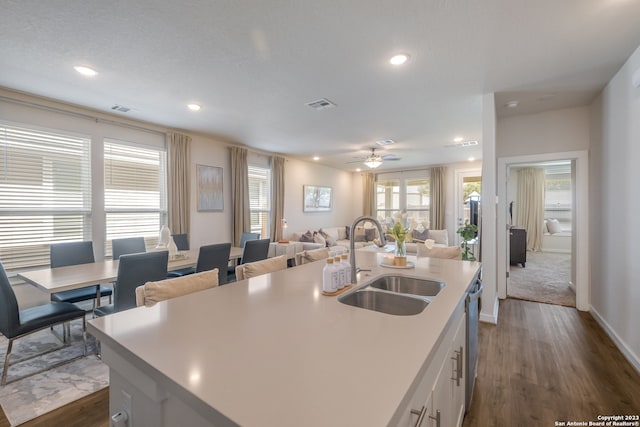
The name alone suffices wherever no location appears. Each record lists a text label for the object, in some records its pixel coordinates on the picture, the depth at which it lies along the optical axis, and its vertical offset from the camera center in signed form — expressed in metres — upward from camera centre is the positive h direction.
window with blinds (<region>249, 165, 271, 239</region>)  6.08 +0.25
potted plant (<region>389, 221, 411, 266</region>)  2.08 -0.23
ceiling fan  5.61 +1.11
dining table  2.17 -0.57
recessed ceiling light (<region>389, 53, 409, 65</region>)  2.41 +1.34
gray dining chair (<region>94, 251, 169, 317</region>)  2.31 -0.56
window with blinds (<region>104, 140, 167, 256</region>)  3.96 +0.31
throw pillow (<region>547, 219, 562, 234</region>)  8.45 -0.56
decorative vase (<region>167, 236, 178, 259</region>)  3.28 -0.45
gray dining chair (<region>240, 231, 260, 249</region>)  4.56 -0.44
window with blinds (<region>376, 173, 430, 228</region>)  8.27 +0.42
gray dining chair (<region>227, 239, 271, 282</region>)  3.50 -0.54
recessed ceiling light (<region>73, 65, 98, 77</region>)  2.62 +1.36
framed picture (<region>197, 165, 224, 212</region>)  4.98 +0.41
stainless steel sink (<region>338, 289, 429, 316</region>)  1.44 -0.50
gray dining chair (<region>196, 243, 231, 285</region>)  2.99 -0.54
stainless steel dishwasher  1.72 -0.84
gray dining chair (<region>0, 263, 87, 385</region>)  2.11 -0.87
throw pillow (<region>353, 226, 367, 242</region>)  7.68 -0.74
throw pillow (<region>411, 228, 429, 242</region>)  6.88 -0.63
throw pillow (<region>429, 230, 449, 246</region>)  7.00 -0.69
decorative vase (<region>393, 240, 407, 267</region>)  2.09 -0.35
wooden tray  1.41 -0.43
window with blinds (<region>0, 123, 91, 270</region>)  3.18 +0.24
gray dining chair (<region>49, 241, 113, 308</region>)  2.93 -0.54
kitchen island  0.62 -0.43
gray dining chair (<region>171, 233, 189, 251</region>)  4.14 -0.46
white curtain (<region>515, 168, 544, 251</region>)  8.41 +0.11
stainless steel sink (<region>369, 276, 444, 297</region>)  1.78 -0.51
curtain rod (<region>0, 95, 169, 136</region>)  3.18 +1.27
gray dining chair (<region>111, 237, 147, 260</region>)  3.43 -0.45
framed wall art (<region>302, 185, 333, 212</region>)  7.46 +0.32
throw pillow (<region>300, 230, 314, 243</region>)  6.53 -0.67
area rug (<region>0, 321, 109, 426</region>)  1.91 -1.33
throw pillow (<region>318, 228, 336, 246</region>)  7.05 -0.74
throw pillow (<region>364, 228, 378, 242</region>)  7.63 -0.68
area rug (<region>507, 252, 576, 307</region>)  4.21 -1.35
